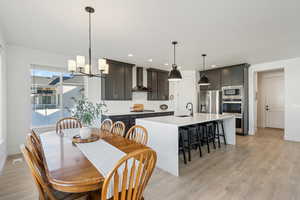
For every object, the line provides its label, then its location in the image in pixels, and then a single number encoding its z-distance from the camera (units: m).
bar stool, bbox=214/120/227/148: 3.90
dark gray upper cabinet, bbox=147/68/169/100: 5.64
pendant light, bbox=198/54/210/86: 3.83
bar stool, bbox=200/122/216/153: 3.57
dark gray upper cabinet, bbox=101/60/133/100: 4.40
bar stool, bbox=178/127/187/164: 2.90
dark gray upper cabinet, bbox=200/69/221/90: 5.64
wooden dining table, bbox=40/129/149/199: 1.02
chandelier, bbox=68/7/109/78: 2.06
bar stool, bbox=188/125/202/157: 3.14
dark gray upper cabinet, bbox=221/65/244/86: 5.05
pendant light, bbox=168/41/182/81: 3.08
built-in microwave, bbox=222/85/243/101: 5.07
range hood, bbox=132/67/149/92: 5.30
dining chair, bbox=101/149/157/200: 0.94
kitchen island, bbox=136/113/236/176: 2.46
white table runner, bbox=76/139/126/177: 1.23
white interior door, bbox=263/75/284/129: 6.05
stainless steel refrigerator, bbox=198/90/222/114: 5.61
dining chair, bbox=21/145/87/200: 1.03
